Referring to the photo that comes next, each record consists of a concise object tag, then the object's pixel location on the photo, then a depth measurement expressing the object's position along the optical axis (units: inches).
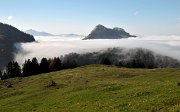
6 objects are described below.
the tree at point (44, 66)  2710.1
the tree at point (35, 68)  2680.9
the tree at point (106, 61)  2957.0
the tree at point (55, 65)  2665.2
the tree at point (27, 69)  2683.6
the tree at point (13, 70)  2965.6
